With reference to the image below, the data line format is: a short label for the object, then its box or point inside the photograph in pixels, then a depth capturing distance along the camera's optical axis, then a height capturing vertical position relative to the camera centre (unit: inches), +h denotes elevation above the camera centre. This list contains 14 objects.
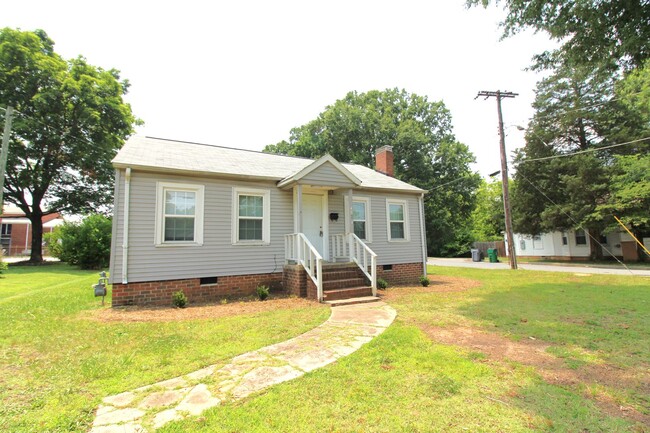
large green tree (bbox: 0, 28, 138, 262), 741.3 +336.5
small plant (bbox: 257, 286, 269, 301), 318.3 -44.1
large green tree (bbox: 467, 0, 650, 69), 216.1 +164.0
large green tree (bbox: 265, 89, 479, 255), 1243.2 +430.0
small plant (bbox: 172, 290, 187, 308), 289.7 -45.1
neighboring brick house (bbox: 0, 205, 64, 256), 1337.4 +111.2
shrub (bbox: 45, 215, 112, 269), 672.4 +27.2
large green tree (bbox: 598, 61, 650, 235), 640.4 +146.6
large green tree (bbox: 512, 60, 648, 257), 722.2 +217.0
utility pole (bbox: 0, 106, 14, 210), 508.4 +186.0
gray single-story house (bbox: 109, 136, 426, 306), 299.1 +27.5
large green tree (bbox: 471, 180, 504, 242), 1454.1 +122.8
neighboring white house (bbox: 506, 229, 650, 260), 802.2 -11.3
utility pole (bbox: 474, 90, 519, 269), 654.5 +158.6
